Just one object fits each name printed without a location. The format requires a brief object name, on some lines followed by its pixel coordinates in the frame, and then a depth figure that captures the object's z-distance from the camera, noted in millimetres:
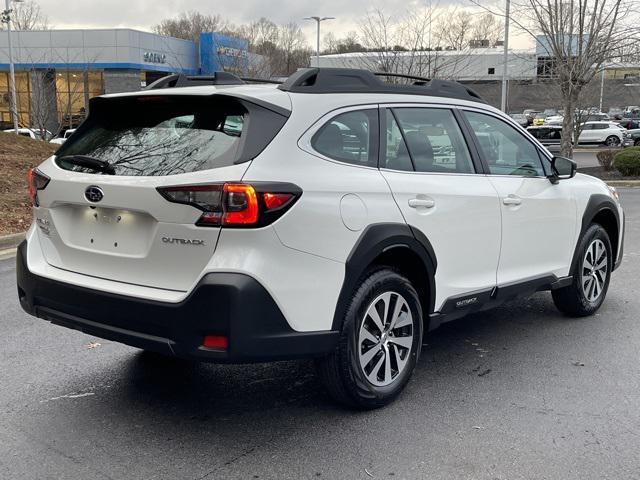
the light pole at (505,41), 17973
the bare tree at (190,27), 59906
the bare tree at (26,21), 47662
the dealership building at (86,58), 40281
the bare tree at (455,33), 23828
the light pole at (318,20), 39950
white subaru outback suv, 3137
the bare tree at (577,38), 16984
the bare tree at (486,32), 23275
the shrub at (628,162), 19844
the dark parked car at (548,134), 30969
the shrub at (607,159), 21562
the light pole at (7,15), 31203
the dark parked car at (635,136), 38847
